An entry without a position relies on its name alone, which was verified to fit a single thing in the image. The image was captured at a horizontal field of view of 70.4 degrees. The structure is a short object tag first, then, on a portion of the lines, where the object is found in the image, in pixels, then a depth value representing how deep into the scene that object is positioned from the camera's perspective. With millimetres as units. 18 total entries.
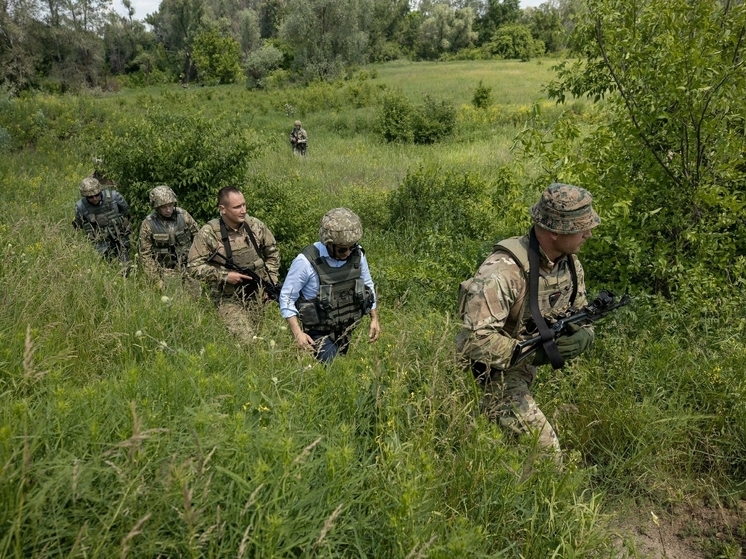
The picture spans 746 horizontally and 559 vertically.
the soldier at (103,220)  6340
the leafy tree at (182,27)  51938
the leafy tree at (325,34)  39156
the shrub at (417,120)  18109
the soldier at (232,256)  4559
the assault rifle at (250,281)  4660
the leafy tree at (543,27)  54500
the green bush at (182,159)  6840
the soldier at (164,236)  5473
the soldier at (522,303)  2787
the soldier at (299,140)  15531
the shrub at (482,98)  24125
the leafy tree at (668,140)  4016
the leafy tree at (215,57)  43875
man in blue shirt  3627
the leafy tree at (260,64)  40344
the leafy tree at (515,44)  51875
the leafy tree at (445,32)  64750
